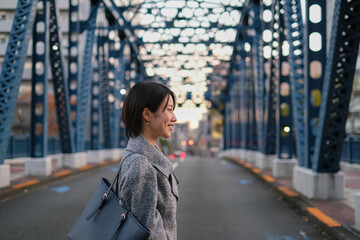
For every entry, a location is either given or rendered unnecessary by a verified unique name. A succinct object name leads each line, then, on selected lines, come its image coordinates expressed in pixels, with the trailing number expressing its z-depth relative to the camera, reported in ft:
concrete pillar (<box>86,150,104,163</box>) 60.18
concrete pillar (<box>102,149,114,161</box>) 68.64
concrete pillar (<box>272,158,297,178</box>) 37.19
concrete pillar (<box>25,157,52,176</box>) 36.94
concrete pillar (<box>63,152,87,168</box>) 47.11
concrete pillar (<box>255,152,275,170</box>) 45.98
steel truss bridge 22.74
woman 5.87
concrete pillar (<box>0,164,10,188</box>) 27.86
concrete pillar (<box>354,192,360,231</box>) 16.39
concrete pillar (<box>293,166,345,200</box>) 24.00
